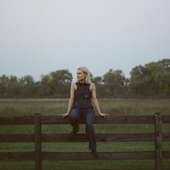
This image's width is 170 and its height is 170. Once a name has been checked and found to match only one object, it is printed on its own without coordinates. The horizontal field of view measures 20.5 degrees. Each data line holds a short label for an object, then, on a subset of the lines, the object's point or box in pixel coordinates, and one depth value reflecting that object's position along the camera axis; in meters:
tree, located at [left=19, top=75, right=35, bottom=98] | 115.94
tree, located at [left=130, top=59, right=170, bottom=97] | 103.85
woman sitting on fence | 10.19
